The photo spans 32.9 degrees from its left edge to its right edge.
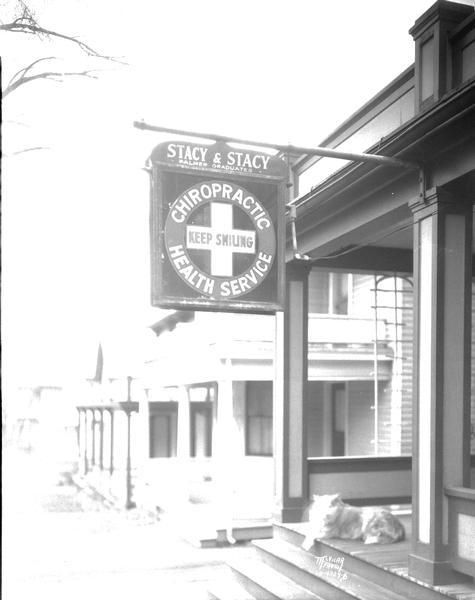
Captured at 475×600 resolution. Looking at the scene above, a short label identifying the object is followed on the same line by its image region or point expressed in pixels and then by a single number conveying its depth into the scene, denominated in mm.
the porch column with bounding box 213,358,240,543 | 14039
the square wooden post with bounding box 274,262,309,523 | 9672
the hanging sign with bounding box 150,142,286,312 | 5711
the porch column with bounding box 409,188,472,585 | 6426
